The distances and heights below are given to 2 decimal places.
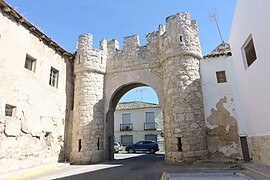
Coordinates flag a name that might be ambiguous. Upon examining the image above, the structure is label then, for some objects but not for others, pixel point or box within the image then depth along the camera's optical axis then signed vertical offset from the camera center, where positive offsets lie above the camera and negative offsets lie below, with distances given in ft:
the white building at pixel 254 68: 16.10 +6.27
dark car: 54.44 -2.95
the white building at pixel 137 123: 72.49 +5.22
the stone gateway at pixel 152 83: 25.34 +8.53
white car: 61.65 -3.27
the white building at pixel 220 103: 25.13 +4.06
